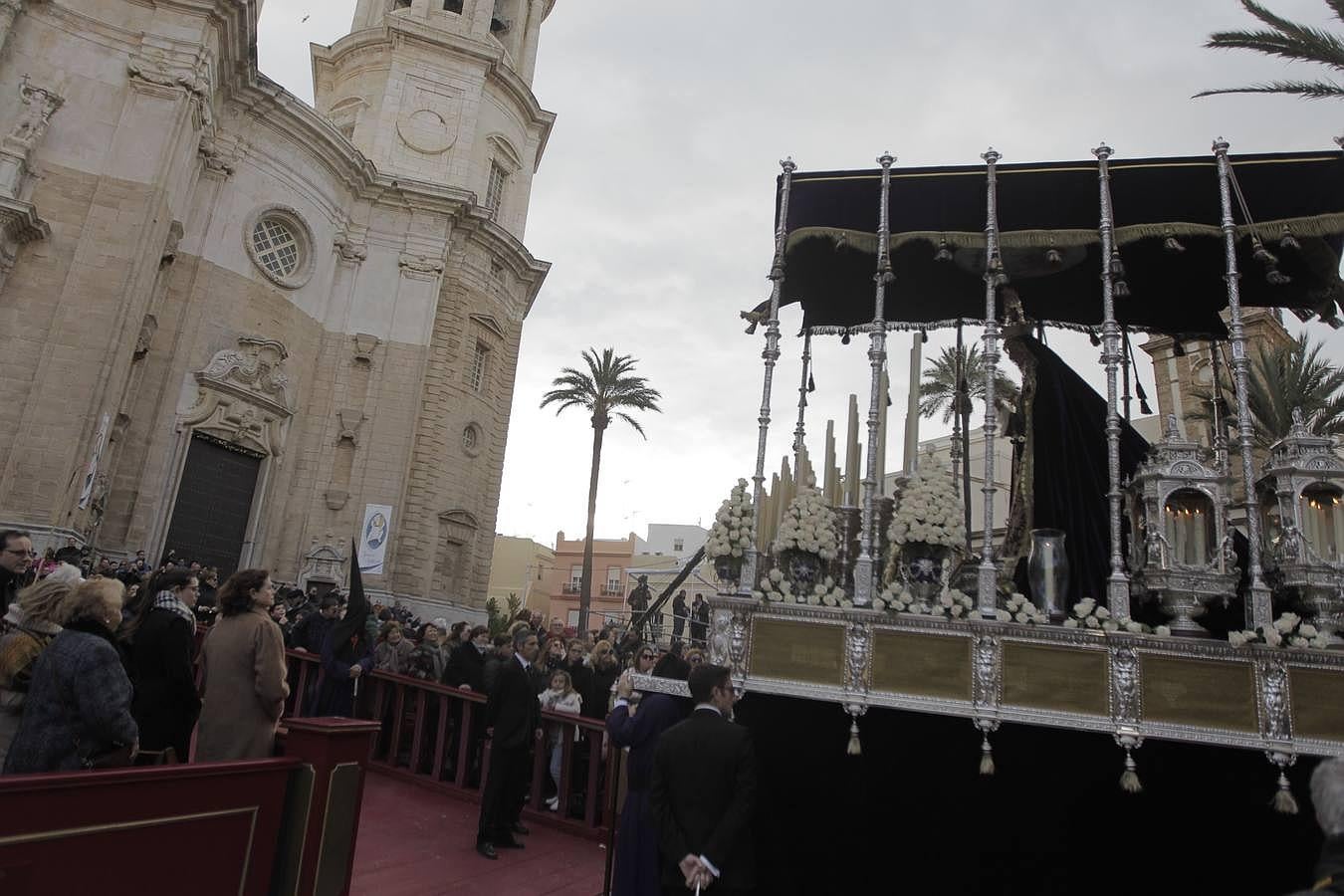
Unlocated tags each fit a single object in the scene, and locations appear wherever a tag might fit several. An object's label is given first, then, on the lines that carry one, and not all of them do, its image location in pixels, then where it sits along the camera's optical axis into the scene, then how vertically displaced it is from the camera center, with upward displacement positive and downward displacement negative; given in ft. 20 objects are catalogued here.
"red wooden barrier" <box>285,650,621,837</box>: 26.17 -4.84
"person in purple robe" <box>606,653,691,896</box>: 17.34 -3.81
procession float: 17.72 +0.72
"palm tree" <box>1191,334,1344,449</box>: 63.72 +23.89
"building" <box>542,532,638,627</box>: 200.85 +10.55
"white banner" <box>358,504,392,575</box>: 72.74 +5.49
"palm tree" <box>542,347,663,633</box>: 109.29 +31.27
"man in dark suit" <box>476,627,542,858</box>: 22.62 -3.95
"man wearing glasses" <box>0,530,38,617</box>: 17.11 +0.06
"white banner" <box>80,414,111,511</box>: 48.57 +5.95
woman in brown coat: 15.44 -2.05
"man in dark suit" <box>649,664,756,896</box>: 14.05 -3.10
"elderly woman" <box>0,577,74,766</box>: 13.17 -1.31
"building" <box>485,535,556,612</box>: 211.41 +10.16
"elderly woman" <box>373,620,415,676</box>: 36.47 -2.46
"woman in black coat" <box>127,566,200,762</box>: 16.65 -2.13
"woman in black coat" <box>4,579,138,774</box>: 12.64 -2.23
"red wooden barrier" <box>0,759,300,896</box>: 10.43 -3.77
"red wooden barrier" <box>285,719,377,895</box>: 14.46 -3.78
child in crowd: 29.35 -3.02
